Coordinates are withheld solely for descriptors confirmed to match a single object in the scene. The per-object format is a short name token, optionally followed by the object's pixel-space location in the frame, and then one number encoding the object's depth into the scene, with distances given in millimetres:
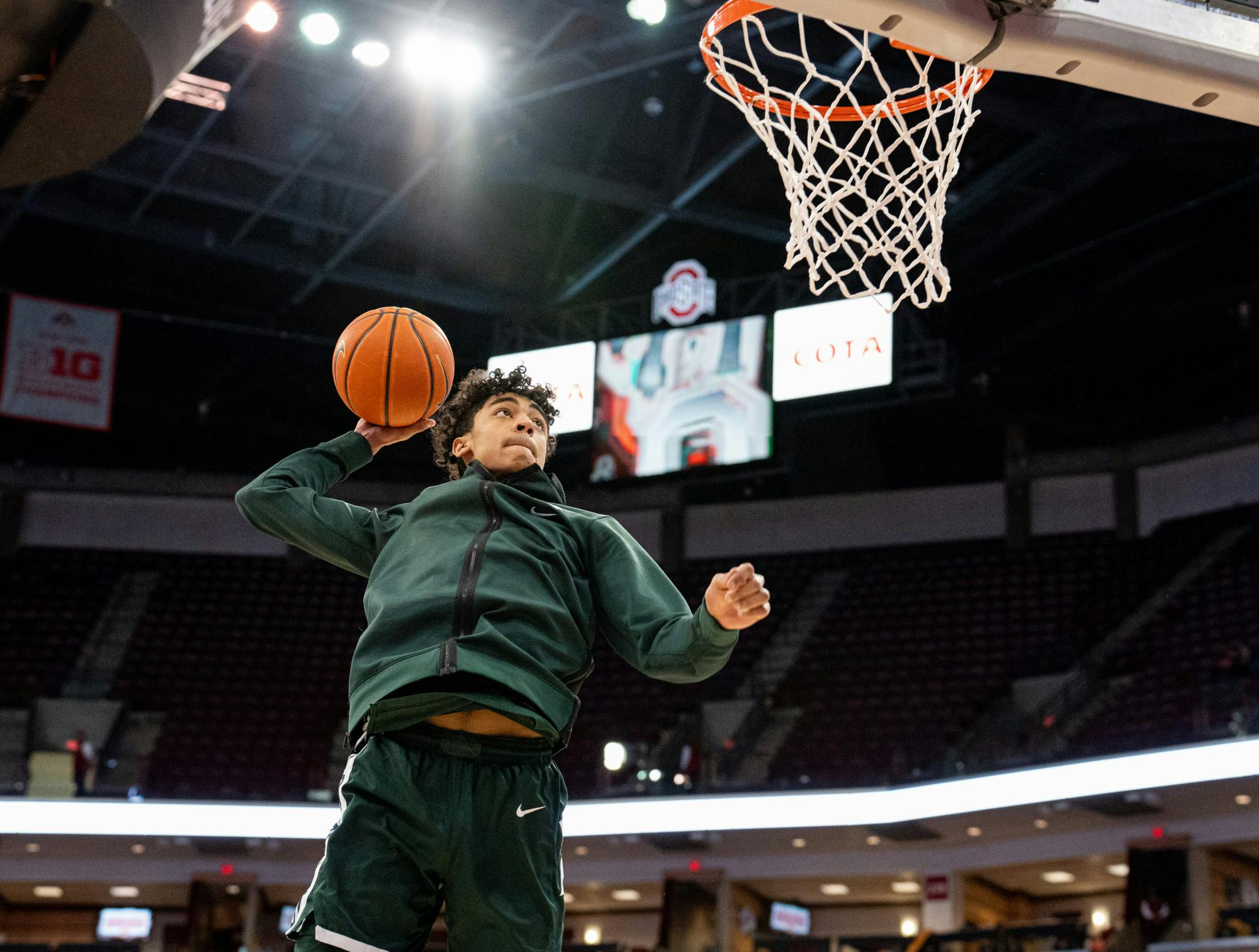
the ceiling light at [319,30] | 12789
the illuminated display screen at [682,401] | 15312
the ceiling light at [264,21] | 11373
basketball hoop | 4508
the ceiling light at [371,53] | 13156
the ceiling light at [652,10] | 12547
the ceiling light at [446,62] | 13195
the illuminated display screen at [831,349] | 14758
